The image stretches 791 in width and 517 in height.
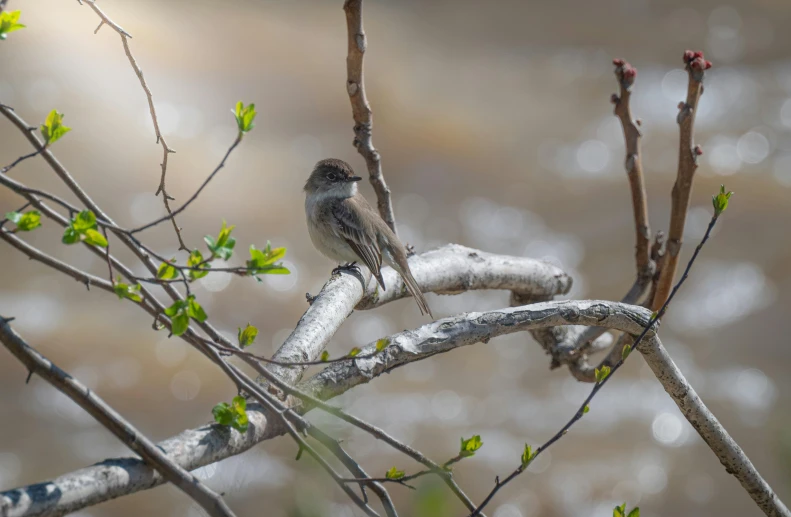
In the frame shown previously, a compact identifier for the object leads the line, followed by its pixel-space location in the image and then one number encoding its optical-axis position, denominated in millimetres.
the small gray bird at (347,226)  9461
